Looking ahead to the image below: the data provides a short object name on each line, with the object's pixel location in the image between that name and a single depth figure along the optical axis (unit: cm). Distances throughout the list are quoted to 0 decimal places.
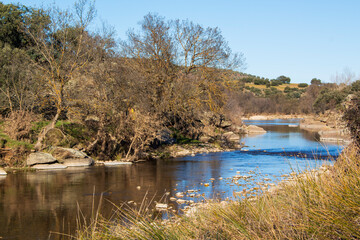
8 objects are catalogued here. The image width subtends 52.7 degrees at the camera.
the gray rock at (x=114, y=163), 1890
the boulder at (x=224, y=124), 3611
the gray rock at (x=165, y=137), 2432
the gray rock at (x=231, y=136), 3091
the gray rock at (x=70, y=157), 1812
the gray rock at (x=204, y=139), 2788
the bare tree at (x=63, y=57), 1959
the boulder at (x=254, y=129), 4022
